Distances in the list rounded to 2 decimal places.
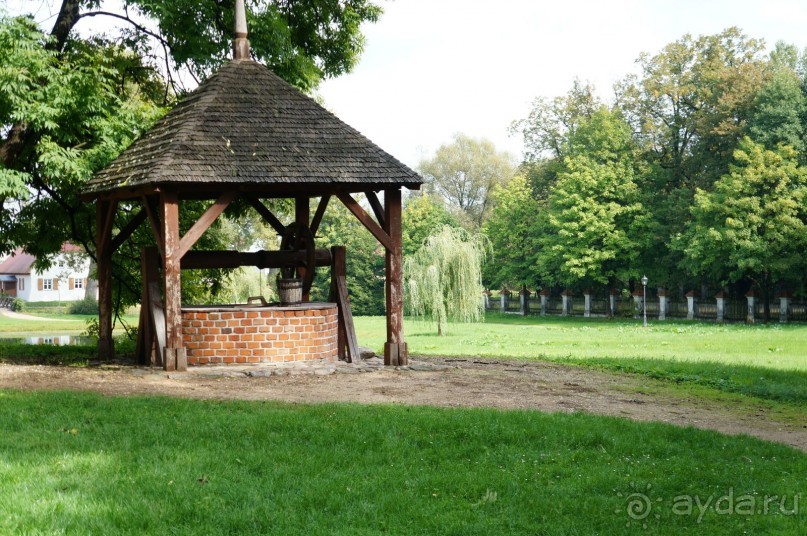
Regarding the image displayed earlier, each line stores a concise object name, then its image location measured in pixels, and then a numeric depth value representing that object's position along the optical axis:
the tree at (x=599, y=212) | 53.19
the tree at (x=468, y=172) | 80.25
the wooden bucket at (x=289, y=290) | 15.75
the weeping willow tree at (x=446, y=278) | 38.12
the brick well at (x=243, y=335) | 14.43
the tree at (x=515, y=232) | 61.72
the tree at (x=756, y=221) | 42.59
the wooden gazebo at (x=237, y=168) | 13.93
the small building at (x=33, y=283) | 89.81
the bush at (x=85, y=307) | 63.00
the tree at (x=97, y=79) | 15.32
